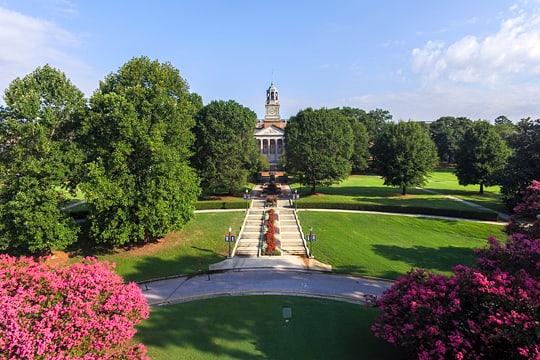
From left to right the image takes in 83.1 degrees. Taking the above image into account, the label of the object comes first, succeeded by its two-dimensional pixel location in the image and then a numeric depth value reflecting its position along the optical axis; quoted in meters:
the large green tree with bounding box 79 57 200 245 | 21.48
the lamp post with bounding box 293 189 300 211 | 34.84
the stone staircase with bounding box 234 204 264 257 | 23.31
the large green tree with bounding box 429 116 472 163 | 86.44
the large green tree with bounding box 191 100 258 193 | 38.09
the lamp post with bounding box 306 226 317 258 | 21.94
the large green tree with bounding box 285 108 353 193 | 40.66
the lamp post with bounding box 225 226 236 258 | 22.22
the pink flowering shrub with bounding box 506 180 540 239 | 15.14
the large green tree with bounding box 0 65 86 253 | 20.14
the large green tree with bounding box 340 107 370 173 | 69.56
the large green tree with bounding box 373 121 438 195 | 41.44
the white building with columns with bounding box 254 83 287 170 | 100.00
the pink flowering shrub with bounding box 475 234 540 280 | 9.91
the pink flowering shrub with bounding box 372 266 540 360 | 8.02
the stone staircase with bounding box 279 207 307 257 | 23.21
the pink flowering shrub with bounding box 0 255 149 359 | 8.35
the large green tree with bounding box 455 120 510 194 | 41.84
